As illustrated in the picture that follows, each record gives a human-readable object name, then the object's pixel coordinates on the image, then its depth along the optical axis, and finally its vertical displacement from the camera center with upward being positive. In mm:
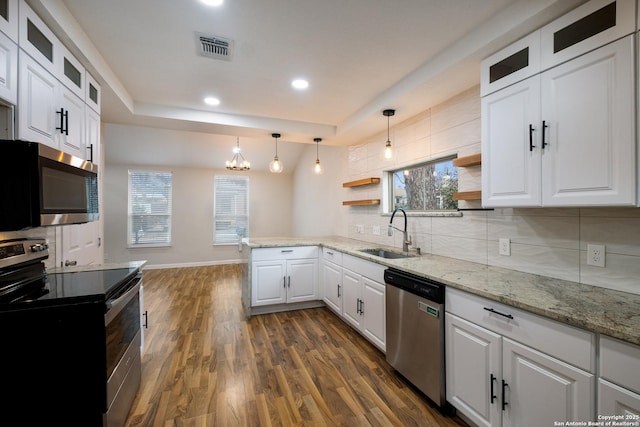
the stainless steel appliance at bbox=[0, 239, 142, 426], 1230 -659
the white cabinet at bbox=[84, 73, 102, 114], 2088 +966
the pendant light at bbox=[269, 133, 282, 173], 3707 +654
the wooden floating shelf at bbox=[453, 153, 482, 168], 2086 +415
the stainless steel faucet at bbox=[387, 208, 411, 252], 2854 -292
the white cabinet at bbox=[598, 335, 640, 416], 975 -625
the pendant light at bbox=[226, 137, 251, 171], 5242 +1240
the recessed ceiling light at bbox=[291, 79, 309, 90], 2525 +1230
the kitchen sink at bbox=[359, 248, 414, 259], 2964 -453
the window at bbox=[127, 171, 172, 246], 6062 +85
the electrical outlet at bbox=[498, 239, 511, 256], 1989 -255
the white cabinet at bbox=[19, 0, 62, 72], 1413 +989
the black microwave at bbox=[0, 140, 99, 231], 1289 +137
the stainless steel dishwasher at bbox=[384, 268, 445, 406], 1756 -844
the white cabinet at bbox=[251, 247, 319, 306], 3391 -819
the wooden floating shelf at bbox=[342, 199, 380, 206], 3571 +143
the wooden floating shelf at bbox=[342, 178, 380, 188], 3555 +426
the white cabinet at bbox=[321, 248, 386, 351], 2439 -845
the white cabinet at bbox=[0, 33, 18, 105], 1288 +702
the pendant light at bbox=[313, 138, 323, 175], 3861 +710
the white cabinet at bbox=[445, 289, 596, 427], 1135 -774
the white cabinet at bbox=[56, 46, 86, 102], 1750 +968
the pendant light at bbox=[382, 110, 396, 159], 2786 +685
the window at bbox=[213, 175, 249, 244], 6711 +94
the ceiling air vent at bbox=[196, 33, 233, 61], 1892 +1216
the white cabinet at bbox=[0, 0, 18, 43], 1280 +947
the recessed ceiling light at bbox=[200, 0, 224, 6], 1545 +1212
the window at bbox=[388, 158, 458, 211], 2630 +289
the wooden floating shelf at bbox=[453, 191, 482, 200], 2078 +139
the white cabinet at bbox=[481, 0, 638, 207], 1228 +512
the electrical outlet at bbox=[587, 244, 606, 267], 1508 -241
